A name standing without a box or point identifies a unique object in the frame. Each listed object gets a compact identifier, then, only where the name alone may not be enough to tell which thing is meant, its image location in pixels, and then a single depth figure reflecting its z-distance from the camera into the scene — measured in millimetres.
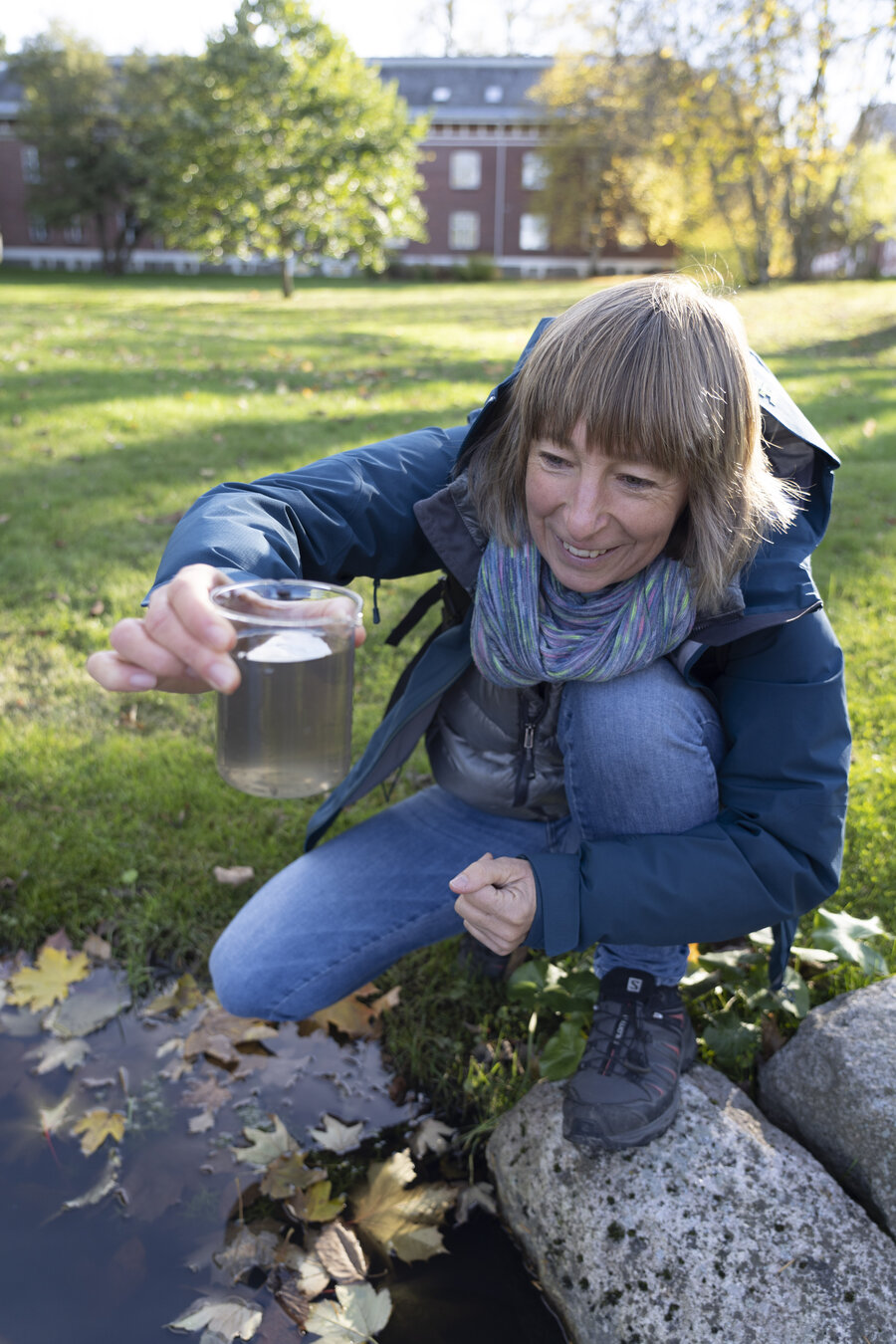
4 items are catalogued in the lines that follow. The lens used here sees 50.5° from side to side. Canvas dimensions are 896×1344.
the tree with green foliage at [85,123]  29047
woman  1633
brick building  35344
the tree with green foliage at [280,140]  18828
